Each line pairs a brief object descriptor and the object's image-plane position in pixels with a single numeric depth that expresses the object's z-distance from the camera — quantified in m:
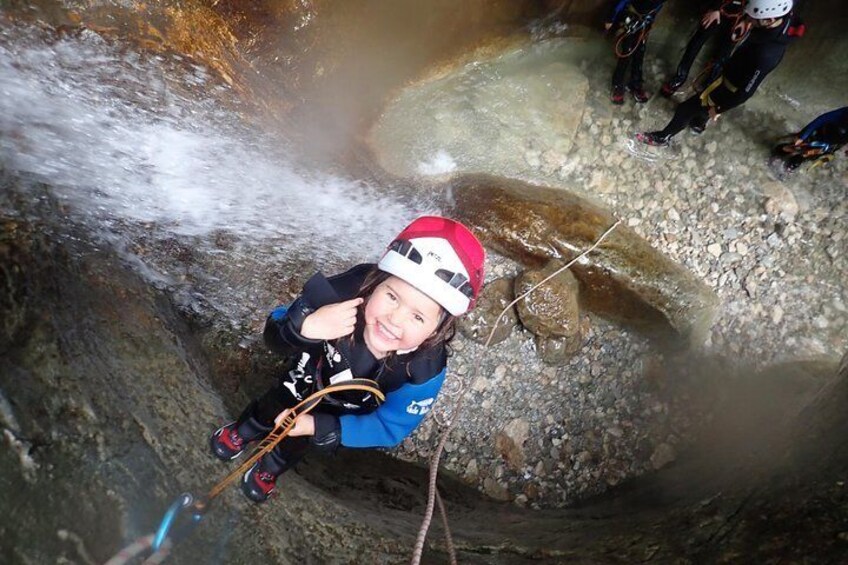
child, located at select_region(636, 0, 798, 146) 3.84
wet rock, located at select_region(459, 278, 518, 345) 4.02
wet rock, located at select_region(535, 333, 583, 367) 4.06
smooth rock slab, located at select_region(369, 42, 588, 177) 4.40
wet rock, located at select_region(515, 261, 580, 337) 3.96
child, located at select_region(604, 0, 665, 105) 4.46
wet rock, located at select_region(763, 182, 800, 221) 4.64
